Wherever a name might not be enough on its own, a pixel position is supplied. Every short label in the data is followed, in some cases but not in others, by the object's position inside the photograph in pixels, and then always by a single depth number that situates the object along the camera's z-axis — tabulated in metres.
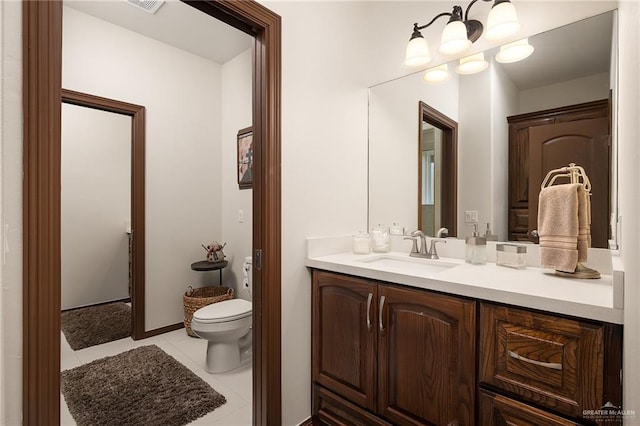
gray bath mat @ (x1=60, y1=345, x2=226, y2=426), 1.73
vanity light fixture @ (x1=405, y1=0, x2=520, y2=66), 1.44
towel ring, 1.30
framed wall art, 2.89
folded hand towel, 1.15
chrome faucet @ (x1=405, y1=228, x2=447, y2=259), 1.71
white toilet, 2.13
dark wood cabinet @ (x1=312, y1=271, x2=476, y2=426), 1.13
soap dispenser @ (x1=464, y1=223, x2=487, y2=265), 1.50
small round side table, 2.82
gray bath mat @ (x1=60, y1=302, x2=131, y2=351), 2.68
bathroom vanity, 0.90
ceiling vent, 2.27
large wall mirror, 1.30
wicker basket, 2.78
